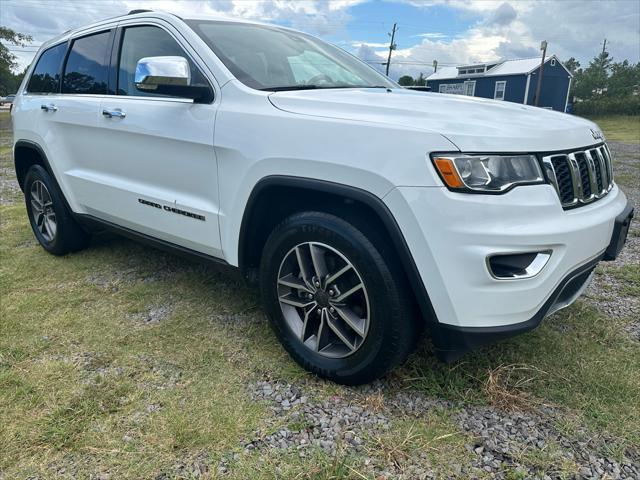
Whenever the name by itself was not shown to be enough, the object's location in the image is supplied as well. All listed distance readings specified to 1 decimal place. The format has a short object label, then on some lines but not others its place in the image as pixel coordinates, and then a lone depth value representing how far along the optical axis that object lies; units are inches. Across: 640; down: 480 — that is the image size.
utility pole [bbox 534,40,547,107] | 1244.5
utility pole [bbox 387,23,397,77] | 1670.8
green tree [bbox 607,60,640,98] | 1792.6
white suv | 76.2
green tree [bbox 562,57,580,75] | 2242.9
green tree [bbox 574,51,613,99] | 1870.1
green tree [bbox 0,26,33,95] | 1098.1
